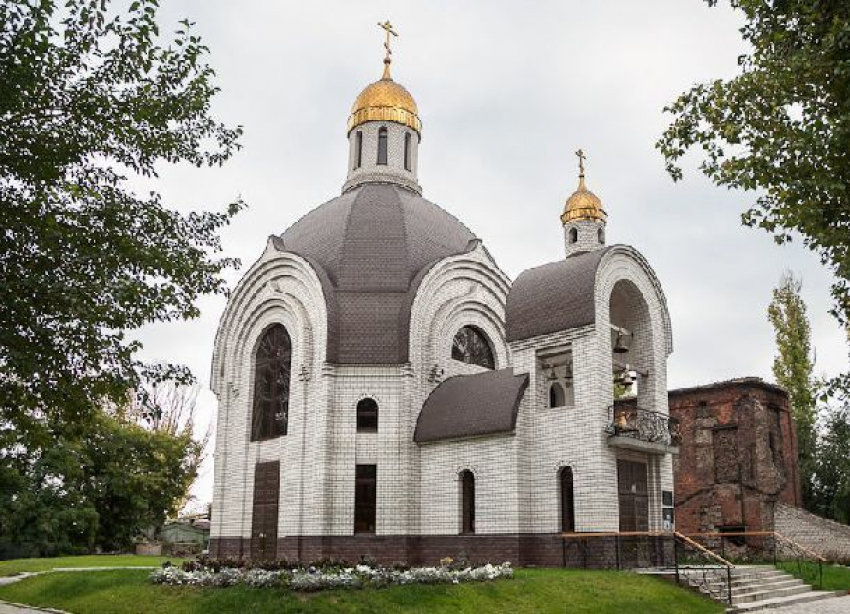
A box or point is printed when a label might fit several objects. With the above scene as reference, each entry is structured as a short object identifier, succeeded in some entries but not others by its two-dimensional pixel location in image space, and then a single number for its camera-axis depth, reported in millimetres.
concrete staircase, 13727
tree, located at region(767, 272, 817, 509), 30500
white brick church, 16766
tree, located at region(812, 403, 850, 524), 27344
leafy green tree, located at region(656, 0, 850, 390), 9820
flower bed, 11828
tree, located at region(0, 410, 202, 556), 27547
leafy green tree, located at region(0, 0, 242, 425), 8859
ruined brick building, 24453
